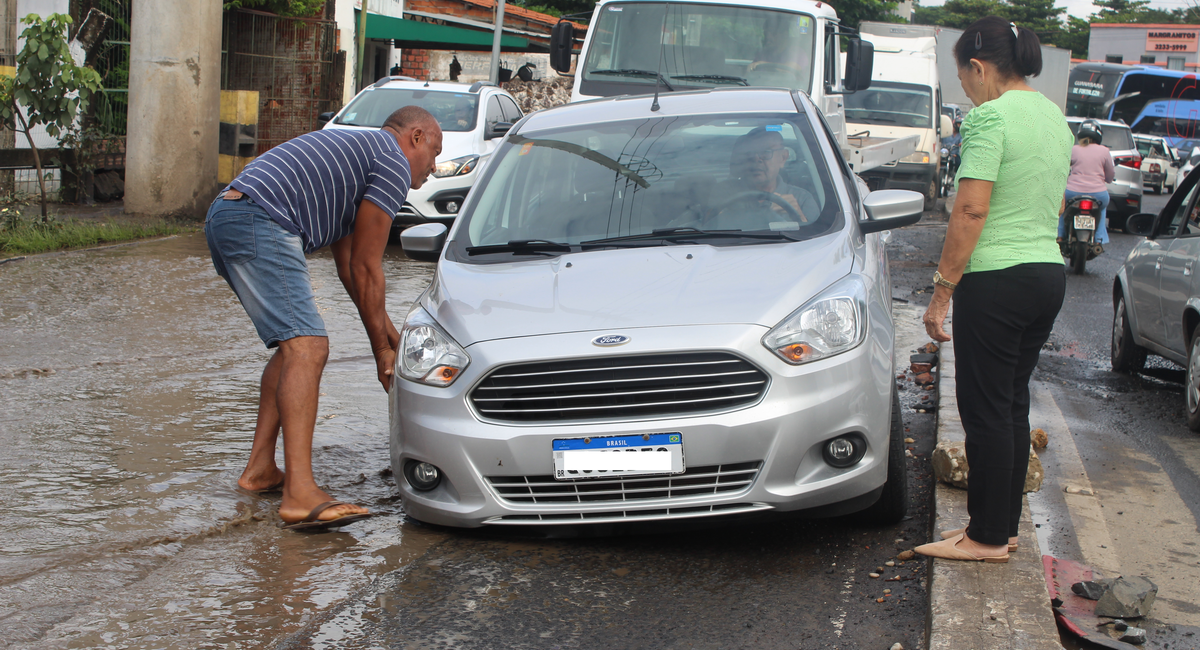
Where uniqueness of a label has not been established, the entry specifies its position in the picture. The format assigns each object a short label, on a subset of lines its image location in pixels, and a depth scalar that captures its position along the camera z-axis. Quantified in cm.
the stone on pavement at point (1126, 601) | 340
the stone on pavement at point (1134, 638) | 330
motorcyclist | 1283
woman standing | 344
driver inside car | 452
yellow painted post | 1481
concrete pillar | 1233
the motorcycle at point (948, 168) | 2253
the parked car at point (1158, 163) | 2877
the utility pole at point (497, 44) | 2283
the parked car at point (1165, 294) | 643
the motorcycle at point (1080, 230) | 1239
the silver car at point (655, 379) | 361
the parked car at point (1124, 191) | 1877
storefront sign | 6316
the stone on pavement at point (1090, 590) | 354
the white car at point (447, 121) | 1167
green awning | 2220
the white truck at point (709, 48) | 977
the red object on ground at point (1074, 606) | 326
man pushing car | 418
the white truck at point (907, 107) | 1833
